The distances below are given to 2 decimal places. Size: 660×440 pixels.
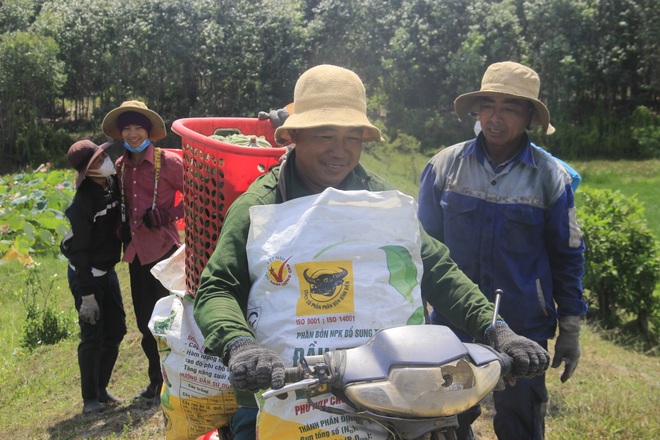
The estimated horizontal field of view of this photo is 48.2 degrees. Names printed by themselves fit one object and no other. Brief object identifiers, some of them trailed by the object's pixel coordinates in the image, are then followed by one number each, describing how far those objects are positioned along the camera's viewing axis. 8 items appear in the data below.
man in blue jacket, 3.58
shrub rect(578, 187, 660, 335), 7.87
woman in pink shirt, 5.11
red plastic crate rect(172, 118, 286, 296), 2.82
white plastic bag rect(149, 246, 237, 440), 2.82
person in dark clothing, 5.03
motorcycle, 1.74
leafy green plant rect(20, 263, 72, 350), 7.40
